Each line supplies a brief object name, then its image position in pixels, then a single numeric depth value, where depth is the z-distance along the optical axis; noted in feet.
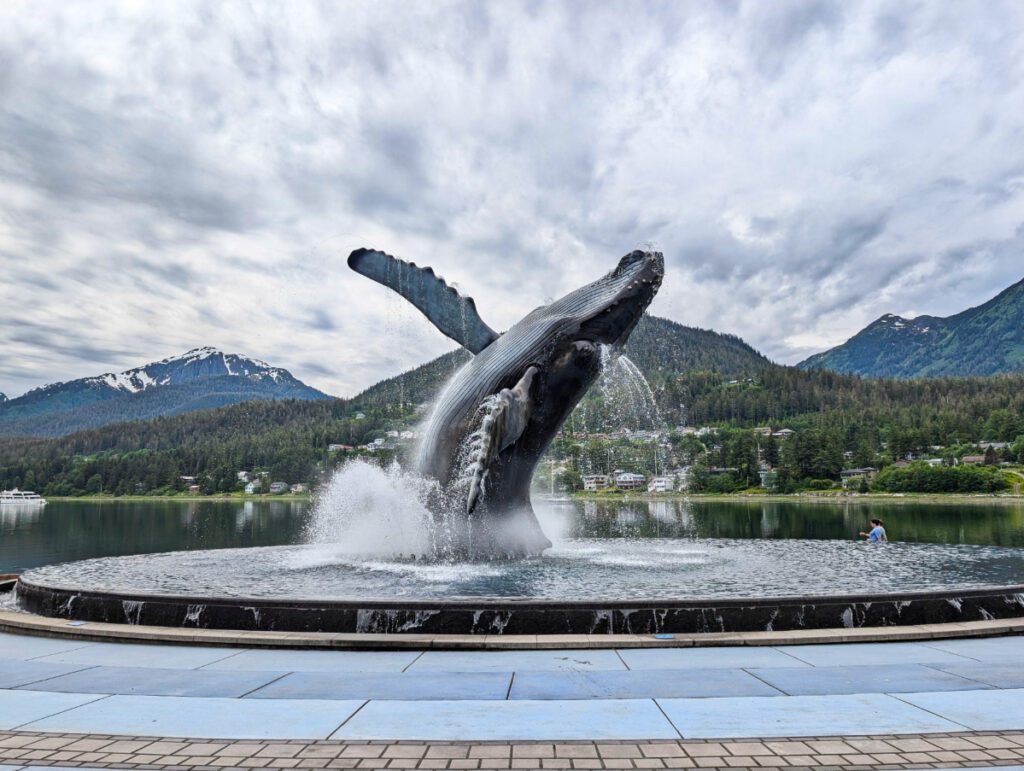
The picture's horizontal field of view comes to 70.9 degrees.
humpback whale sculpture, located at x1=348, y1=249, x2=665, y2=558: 51.52
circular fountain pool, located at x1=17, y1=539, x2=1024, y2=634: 31.89
